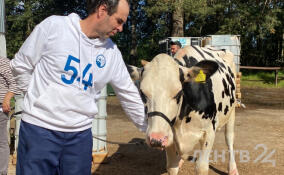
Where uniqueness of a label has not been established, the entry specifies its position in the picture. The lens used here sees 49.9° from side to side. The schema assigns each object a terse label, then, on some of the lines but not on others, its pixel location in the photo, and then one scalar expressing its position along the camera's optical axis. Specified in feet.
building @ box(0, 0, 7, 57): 18.11
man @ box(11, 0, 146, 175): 5.70
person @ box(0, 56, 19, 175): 11.89
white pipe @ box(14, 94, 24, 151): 16.03
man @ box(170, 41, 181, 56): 20.07
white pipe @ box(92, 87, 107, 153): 15.80
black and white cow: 8.27
